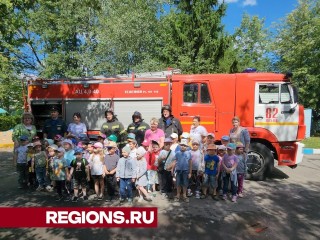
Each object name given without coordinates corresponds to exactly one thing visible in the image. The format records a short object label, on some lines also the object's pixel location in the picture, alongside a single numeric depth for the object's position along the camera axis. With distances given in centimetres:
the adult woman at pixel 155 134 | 634
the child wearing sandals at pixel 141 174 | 574
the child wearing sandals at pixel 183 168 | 573
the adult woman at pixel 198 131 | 661
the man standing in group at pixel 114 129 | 690
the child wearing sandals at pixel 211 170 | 584
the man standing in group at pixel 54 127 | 736
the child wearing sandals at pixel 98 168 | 583
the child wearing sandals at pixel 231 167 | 582
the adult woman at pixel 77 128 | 727
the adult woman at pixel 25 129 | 671
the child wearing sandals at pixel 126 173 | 557
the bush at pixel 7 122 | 2081
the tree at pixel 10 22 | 538
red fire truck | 709
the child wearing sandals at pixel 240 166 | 593
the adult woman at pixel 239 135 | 635
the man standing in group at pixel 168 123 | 675
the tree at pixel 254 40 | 3179
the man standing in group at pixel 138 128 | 688
